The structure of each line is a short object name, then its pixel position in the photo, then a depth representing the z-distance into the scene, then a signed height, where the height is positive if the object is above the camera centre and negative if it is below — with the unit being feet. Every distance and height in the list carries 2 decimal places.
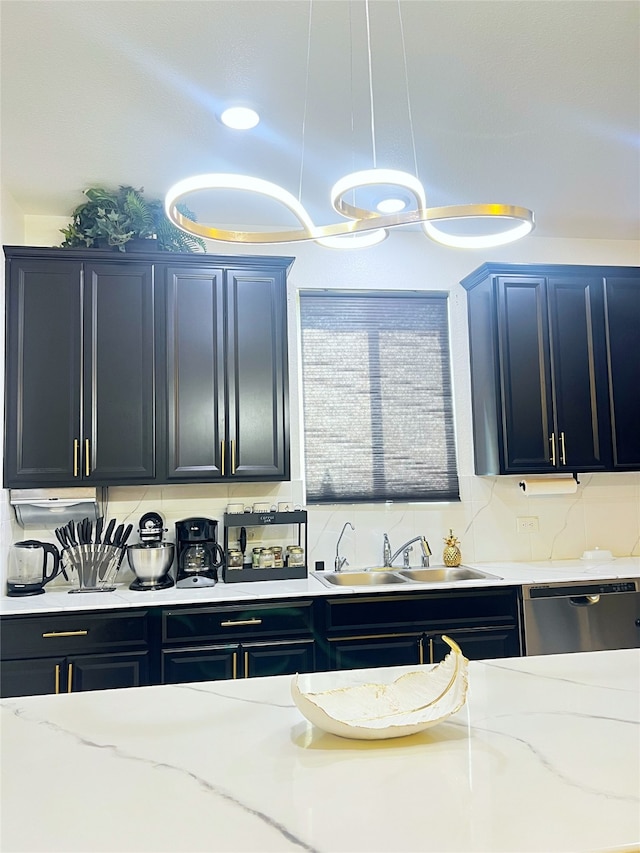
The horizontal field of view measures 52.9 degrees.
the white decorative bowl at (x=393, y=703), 3.80 -1.41
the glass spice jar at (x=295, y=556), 10.83 -1.19
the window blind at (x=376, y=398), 12.03 +1.61
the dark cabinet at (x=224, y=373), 10.34 +1.86
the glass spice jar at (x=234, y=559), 10.51 -1.17
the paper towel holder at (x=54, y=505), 9.95 -0.20
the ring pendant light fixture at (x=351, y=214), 4.71 +2.14
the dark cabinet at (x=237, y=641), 9.05 -2.20
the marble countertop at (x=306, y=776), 2.90 -1.55
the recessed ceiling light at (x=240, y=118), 8.34 +4.84
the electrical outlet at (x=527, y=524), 12.43 -0.89
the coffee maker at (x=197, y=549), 10.22 -0.98
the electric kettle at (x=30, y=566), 9.66 -1.11
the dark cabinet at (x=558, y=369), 11.37 +1.94
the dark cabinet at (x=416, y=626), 9.52 -2.19
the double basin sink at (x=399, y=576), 11.20 -1.65
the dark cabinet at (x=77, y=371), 9.84 +1.88
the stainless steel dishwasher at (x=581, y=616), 10.05 -2.20
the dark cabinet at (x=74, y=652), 8.65 -2.18
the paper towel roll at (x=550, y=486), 11.85 -0.16
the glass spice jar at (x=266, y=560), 10.62 -1.22
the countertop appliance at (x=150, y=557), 10.02 -1.05
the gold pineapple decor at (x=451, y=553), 11.61 -1.32
